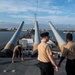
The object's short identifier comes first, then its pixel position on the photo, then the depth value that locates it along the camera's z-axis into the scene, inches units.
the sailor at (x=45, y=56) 84.7
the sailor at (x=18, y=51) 184.3
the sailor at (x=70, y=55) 90.6
